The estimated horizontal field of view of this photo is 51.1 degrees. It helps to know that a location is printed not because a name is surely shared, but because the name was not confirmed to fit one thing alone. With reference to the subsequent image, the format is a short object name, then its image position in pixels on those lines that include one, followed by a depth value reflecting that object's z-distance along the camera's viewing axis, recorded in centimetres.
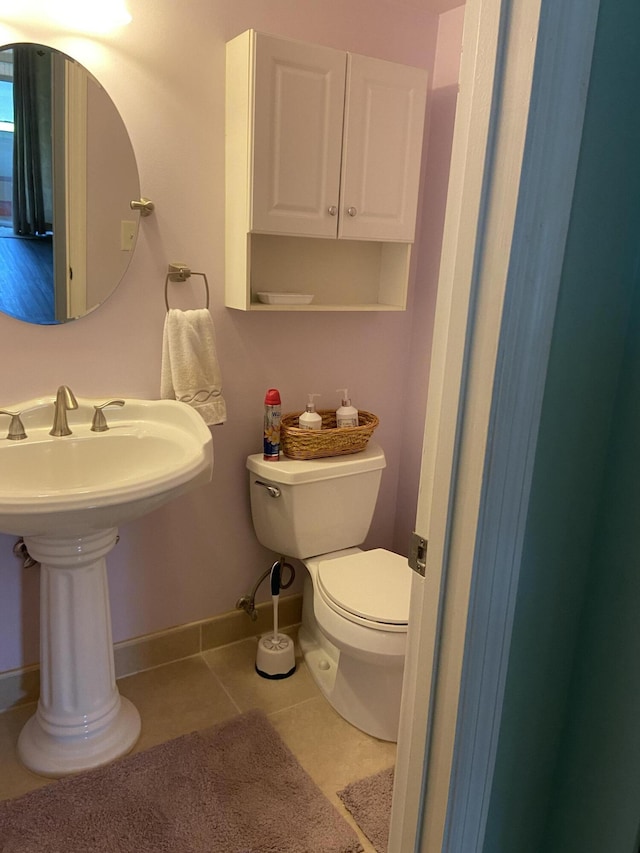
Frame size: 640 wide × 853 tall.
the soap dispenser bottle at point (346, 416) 220
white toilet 188
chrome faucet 177
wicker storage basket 212
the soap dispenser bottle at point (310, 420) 214
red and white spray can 209
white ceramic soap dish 204
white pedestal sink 170
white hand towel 189
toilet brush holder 221
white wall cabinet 183
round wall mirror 165
